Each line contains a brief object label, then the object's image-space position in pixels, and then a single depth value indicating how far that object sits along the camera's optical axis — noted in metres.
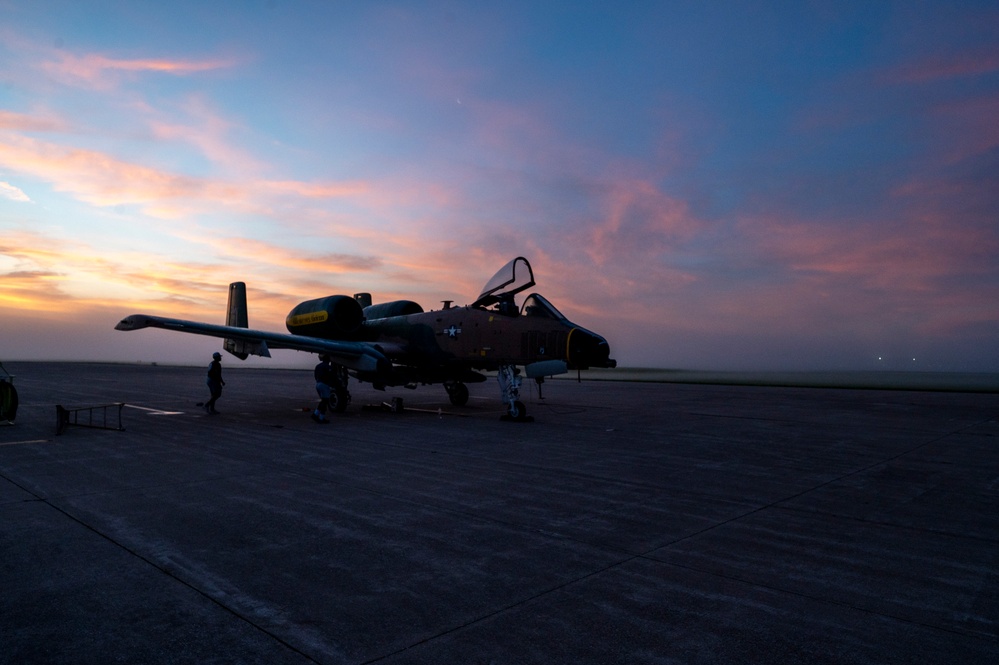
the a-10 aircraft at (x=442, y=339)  13.73
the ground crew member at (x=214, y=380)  15.30
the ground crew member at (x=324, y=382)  14.01
